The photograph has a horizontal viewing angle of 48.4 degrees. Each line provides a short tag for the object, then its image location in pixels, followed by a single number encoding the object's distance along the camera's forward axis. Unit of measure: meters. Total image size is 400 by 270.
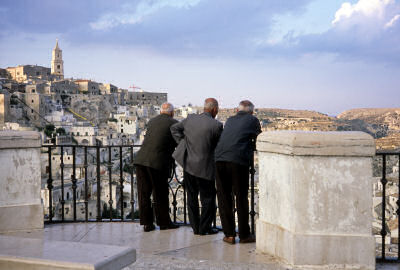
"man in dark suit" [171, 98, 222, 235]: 5.77
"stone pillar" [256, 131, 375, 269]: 4.52
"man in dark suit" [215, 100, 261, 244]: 5.40
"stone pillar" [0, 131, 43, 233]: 6.02
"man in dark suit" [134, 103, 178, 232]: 6.14
